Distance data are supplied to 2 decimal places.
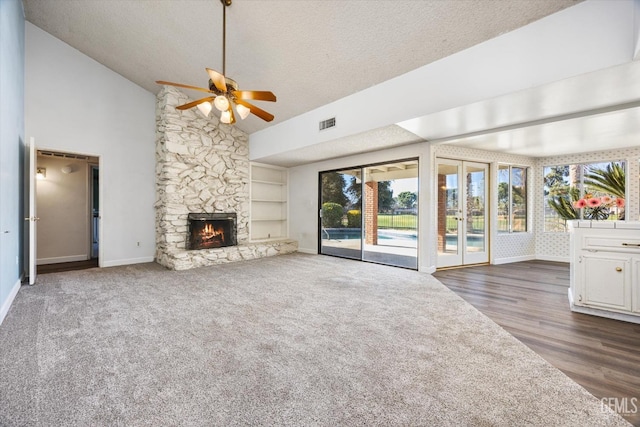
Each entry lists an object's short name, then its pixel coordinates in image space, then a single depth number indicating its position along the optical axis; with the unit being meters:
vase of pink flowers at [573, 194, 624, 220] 3.05
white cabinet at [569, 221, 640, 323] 2.71
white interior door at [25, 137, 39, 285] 3.97
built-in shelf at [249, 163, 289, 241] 7.22
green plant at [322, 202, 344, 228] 6.87
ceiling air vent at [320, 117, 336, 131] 4.64
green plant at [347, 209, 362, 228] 6.39
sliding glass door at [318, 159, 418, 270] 6.37
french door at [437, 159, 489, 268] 5.43
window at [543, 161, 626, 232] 5.22
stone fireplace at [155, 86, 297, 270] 5.48
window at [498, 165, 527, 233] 5.91
